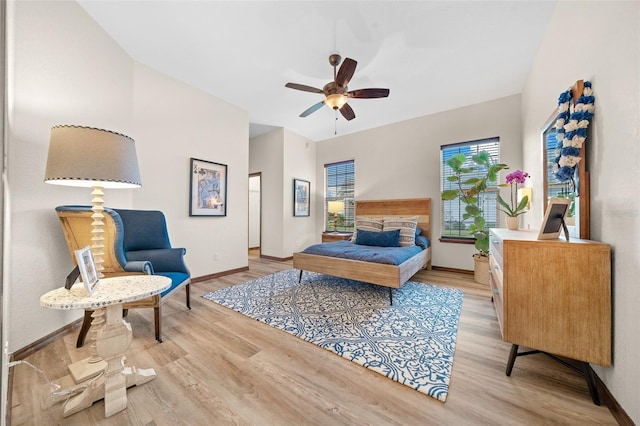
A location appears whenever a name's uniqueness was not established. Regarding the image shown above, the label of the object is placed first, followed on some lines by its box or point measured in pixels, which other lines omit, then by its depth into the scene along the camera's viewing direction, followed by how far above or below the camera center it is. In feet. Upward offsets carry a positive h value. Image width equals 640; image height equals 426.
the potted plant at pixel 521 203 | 8.40 +0.56
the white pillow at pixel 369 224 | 13.39 -0.59
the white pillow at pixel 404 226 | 12.09 -0.67
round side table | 3.92 -2.31
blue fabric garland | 4.88 +1.92
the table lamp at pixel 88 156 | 4.23 +1.04
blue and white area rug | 5.33 -3.42
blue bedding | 9.13 -1.66
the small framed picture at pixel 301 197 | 17.41 +1.30
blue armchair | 6.07 -1.10
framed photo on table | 3.98 -1.04
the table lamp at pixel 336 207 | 16.24 +0.47
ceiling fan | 7.87 +4.40
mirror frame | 4.99 +0.54
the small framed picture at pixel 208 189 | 11.32 +1.23
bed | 8.71 -2.10
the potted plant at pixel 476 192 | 11.24 +1.20
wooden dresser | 4.16 -1.56
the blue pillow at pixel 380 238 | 11.71 -1.25
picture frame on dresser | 4.79 -0.07
